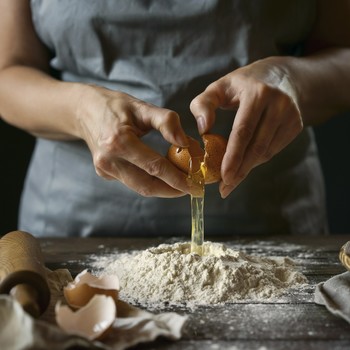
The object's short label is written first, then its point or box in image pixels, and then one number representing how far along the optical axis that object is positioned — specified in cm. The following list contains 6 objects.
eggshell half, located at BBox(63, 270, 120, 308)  96
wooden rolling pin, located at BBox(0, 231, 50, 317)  91
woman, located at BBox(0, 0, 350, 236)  148
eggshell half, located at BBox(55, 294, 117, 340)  87
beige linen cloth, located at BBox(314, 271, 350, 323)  97
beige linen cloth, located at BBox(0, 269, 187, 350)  78
